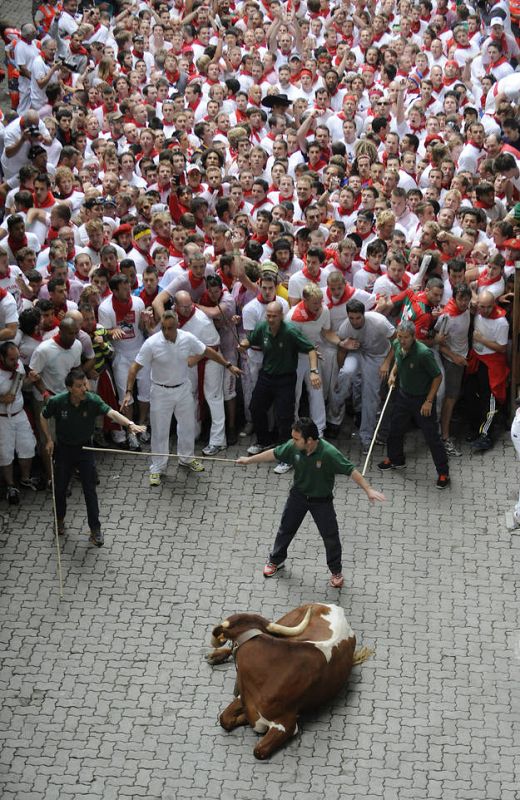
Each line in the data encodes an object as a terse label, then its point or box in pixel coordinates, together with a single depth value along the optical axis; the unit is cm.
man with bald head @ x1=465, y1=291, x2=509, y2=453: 1241
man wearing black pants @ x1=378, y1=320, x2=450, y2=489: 1174
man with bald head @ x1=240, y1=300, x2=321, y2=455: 1207
